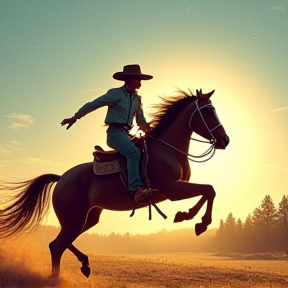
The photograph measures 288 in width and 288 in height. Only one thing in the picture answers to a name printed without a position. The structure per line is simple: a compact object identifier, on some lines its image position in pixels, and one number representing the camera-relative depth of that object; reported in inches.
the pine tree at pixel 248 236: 3257.9
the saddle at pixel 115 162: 338.5
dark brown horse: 323.4
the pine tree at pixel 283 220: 2930.6
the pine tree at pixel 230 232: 3661.4
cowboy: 342.3
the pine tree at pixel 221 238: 3892.7
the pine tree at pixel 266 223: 2994.6
